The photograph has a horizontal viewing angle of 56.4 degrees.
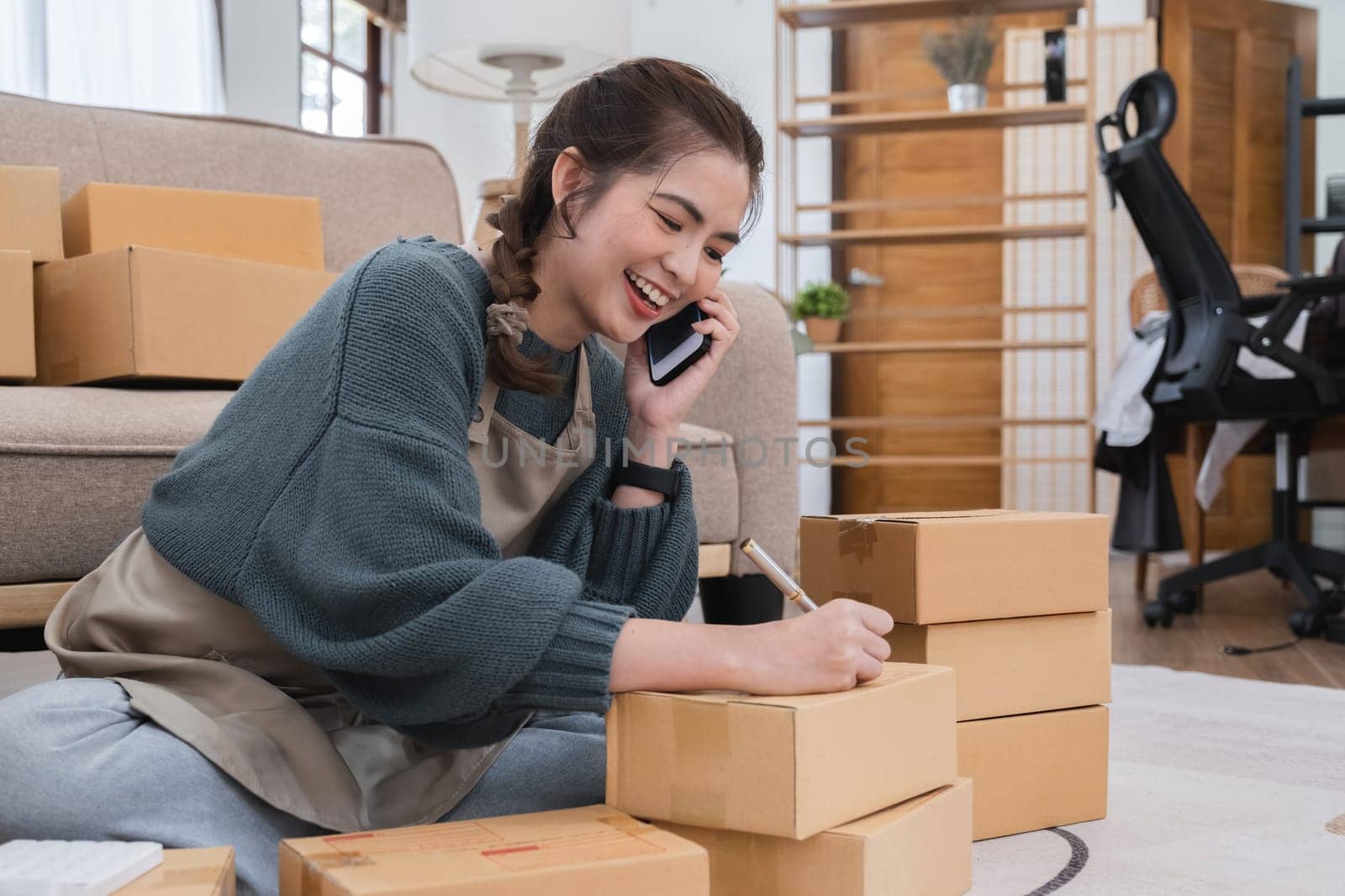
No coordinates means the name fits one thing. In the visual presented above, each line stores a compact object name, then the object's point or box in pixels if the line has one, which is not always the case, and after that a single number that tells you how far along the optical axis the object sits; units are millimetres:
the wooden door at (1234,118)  4555
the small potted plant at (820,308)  4336
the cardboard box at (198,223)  1617
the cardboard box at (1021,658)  1144
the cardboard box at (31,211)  1533
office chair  2527
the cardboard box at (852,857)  821
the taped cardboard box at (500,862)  716
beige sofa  1263
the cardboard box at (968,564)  1120
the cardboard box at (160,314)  1467
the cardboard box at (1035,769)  1160
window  3701
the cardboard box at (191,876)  709
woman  864
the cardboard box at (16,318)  1438
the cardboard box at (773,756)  806
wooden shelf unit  3930
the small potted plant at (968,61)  4031
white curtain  2557
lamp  2557
